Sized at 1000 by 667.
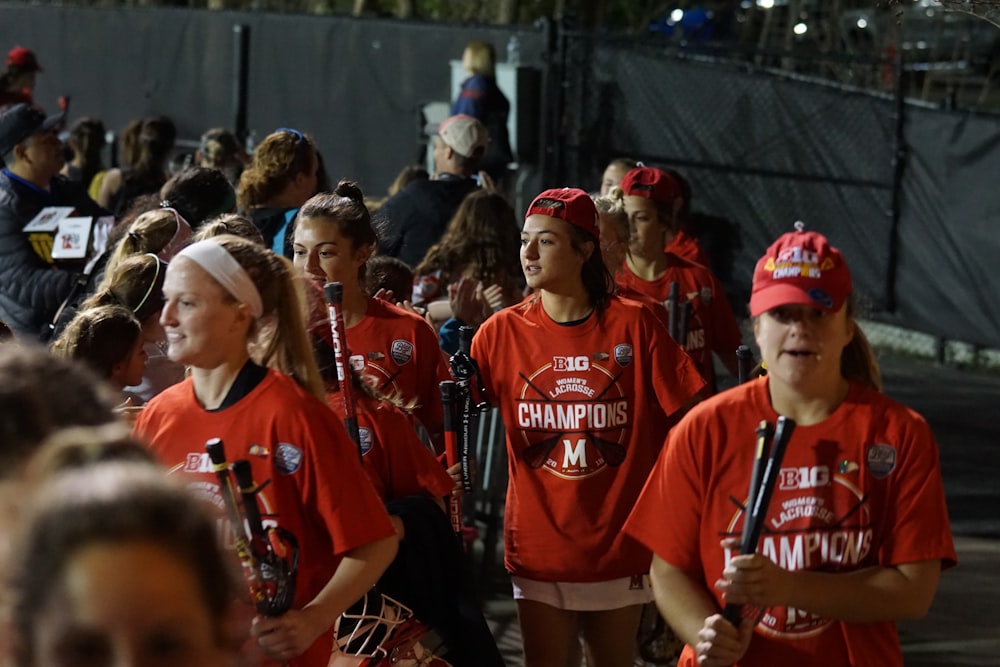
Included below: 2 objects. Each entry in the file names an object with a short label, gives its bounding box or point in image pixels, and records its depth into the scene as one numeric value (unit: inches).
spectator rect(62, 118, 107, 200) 471.5
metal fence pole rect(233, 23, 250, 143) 740.6
